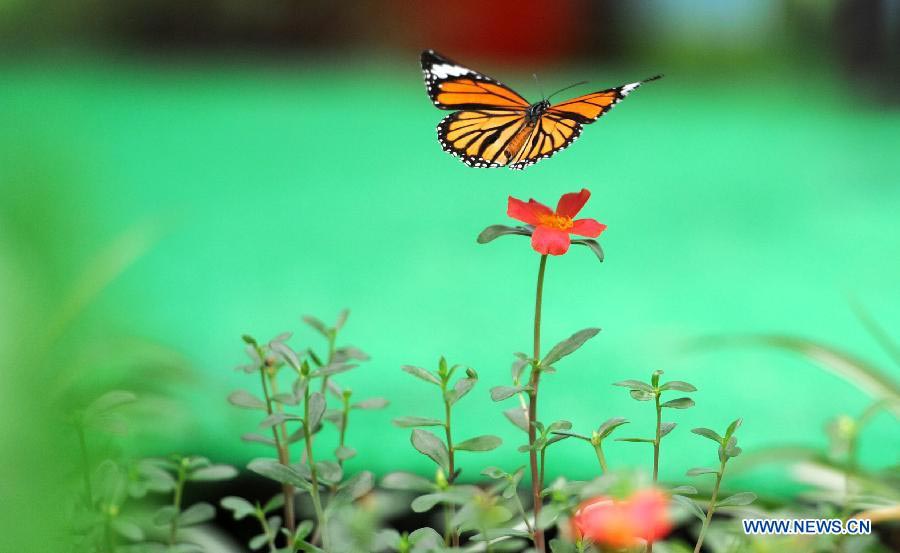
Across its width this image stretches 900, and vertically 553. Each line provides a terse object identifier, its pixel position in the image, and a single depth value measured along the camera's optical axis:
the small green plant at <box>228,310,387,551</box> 1.23
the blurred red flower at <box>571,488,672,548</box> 1.18
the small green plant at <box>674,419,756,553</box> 1.22
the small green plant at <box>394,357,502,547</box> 1.23
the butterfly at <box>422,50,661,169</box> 1.28
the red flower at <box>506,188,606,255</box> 1.21
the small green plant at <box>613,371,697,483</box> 1.22
